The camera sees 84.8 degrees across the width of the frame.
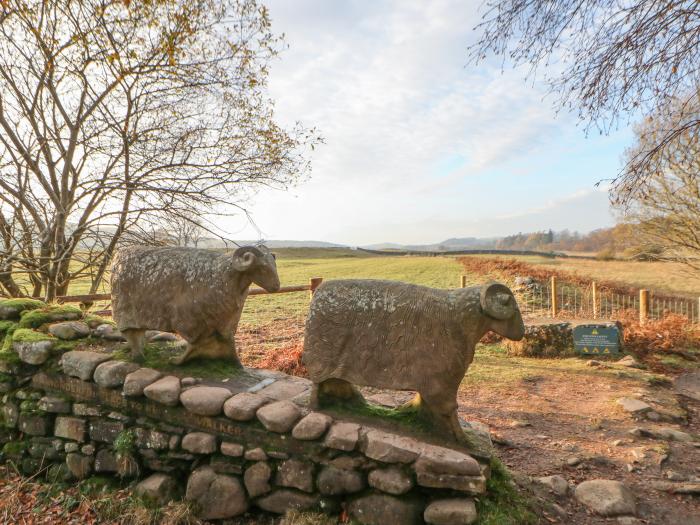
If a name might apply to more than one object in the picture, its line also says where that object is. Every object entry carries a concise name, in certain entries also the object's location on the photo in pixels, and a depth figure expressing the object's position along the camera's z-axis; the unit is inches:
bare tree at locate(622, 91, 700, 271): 459.3
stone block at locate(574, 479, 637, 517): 116.1
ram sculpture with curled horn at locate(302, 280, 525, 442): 106.0
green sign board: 308.0
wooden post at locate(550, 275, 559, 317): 424.2
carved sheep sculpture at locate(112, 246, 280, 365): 136.1
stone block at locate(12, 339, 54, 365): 156.5
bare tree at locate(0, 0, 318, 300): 244.5
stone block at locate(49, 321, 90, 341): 169.3
